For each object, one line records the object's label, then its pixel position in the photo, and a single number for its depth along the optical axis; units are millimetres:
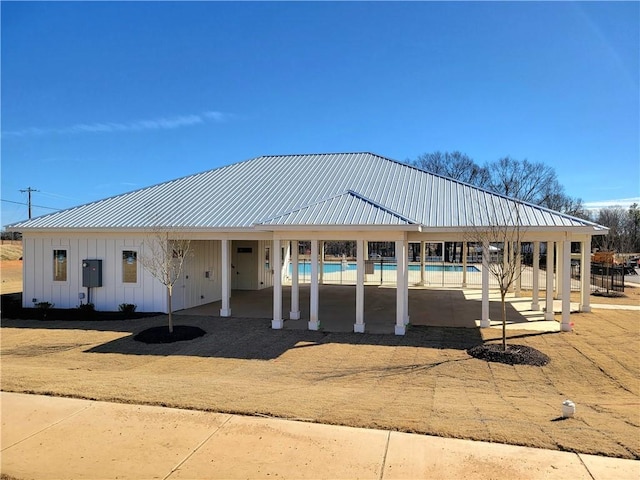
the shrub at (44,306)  15930
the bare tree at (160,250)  14691
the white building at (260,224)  12922
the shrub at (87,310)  15469
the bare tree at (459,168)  53500
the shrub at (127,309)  15724
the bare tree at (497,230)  11286
